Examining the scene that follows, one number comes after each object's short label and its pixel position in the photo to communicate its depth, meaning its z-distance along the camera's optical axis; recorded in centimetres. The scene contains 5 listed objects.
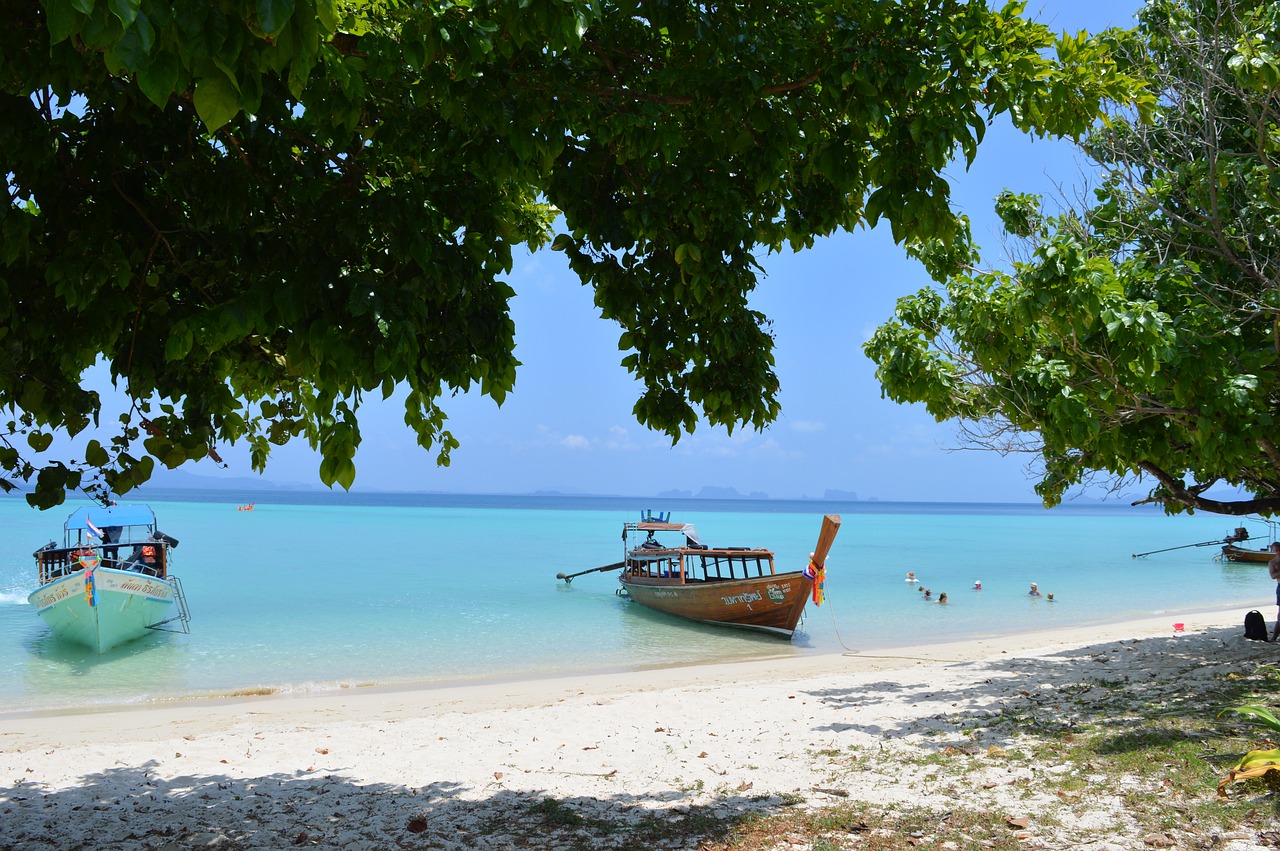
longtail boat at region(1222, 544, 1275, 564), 4347
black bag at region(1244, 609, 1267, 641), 1245
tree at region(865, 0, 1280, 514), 701
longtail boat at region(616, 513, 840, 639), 2109
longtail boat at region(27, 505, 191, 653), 1902
